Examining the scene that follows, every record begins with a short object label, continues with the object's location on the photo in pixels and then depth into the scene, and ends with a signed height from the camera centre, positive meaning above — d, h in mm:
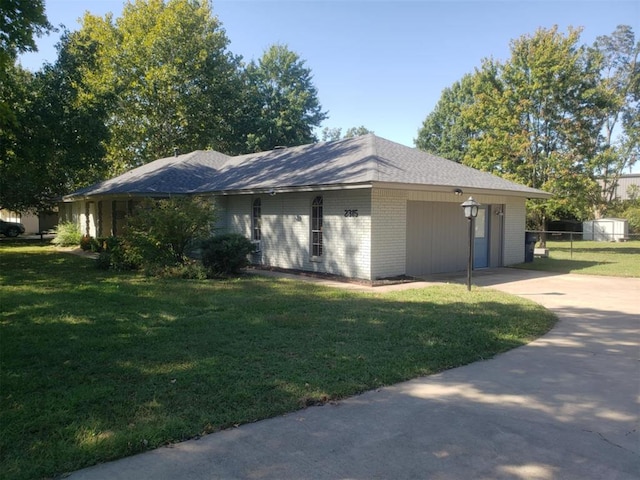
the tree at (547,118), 24516 +5656
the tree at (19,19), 10510 +4610
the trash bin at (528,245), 17516 -726
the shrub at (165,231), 13070 -191
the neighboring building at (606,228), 35375 -215
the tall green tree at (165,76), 30984 +9503
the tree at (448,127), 44969 +9450
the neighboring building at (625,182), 50156 +4573
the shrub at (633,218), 35469 +515
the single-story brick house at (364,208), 12477 +496
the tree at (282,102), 35938 +9419
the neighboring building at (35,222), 43188 +156
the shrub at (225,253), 12906 -774
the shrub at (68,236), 25531 -653
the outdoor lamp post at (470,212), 10750 +283
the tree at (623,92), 36781 +10385
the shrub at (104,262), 14359 -1122
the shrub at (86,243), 21781 -872
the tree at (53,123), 14867 +3193
